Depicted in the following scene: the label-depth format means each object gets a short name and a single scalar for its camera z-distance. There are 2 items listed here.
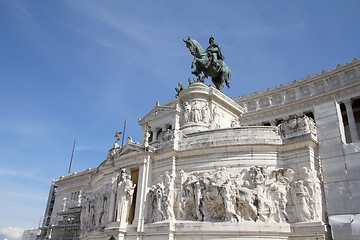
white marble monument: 16.61
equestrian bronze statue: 33.44
